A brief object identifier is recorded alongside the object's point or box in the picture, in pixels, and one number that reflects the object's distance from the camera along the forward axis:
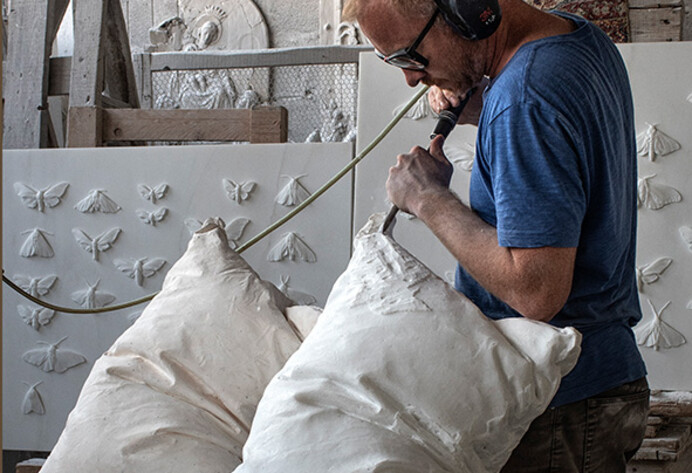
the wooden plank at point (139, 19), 6.86
